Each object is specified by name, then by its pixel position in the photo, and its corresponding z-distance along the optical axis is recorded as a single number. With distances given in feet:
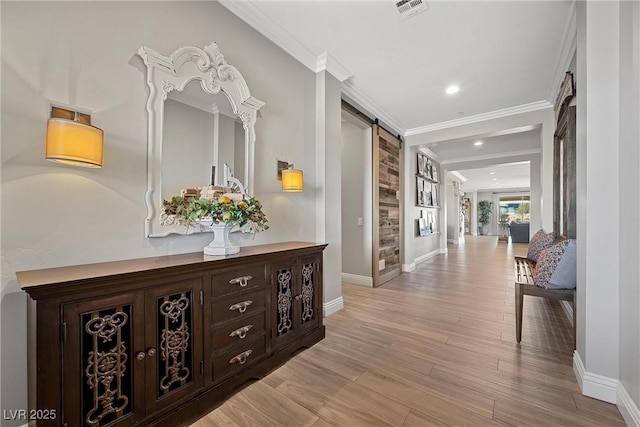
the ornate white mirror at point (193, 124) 5.49
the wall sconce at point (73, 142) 3.92
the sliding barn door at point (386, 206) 13.99
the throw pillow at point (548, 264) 7.33
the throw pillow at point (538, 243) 11.01
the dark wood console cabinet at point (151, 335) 3.47
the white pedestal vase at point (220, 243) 5.80
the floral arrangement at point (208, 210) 5.44
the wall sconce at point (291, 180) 8.09
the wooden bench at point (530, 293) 7.16
